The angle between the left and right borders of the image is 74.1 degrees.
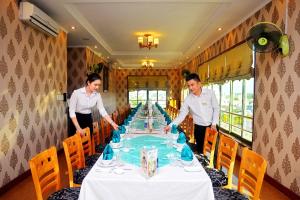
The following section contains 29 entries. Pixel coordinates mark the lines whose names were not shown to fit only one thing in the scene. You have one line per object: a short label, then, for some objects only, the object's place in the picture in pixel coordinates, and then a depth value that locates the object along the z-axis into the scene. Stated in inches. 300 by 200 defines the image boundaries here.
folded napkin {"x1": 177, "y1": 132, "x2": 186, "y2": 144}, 76.2
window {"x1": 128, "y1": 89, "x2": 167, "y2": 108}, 462.9
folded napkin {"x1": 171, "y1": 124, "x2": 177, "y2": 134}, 91.7
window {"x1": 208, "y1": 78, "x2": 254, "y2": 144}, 148.3
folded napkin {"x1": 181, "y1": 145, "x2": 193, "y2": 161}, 58.6
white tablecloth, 48.4
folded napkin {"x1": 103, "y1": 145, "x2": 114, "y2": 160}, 58.2
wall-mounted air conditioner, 109.0
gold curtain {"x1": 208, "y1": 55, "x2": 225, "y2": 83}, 193.9
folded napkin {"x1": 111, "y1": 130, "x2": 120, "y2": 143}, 76.7
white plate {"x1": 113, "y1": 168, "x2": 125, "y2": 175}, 52.2
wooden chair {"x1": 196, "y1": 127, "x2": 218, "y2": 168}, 86.5
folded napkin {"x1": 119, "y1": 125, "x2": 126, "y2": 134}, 90.3
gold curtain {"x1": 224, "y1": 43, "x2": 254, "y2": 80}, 141.1
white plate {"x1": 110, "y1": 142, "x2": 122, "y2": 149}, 73.3
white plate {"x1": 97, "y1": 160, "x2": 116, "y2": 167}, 55.8
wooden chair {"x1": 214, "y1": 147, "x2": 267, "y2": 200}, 51.3
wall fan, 99.9
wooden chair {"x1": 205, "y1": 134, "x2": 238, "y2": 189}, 70.4
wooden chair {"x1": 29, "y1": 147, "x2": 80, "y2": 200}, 51.2
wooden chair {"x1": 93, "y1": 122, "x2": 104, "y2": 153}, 107.9
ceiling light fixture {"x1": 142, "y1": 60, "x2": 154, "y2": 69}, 333.5
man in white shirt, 105.8
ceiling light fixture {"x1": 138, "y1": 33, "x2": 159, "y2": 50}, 187.2
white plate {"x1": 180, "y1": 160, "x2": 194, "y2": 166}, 57.0
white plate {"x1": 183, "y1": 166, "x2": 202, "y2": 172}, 53.5
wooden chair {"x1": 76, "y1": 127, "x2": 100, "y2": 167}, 88.1
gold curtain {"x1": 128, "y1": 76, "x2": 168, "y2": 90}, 456.2
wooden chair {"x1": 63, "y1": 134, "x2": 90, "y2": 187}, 69.7
